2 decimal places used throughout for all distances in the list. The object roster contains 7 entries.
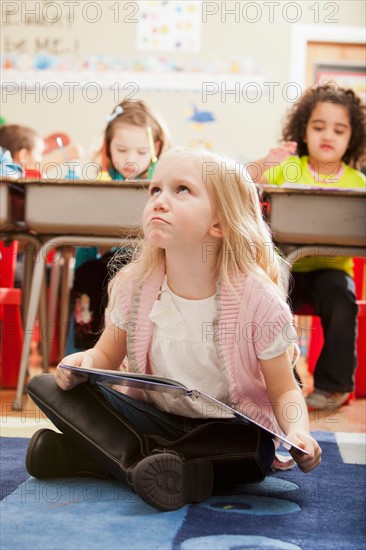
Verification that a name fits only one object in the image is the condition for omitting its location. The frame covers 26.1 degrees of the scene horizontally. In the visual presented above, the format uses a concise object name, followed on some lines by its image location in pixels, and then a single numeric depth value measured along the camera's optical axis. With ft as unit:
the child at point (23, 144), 10.00
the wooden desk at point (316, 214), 5.50
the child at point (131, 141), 7.05
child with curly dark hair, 6.28
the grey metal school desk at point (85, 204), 5.61
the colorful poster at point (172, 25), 14.56
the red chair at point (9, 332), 7.50
